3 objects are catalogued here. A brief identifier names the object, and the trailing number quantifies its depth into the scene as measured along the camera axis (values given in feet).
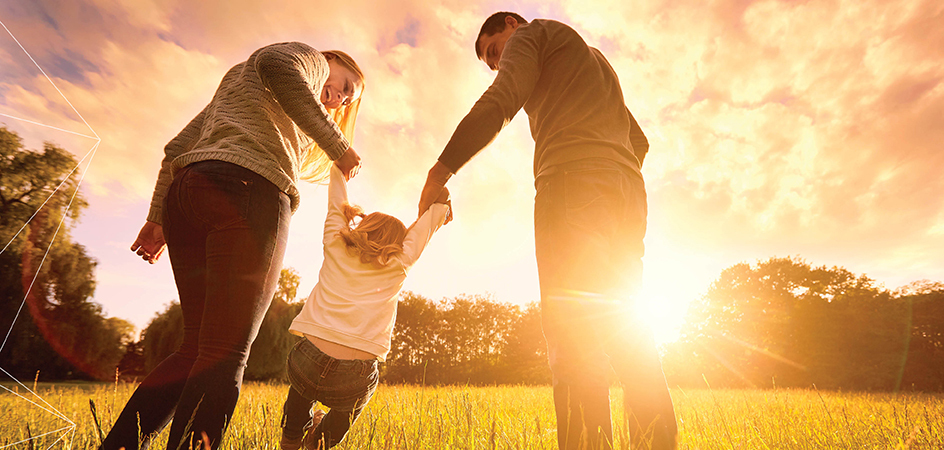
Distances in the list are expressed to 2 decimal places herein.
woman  4.65
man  4.83
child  6.67
